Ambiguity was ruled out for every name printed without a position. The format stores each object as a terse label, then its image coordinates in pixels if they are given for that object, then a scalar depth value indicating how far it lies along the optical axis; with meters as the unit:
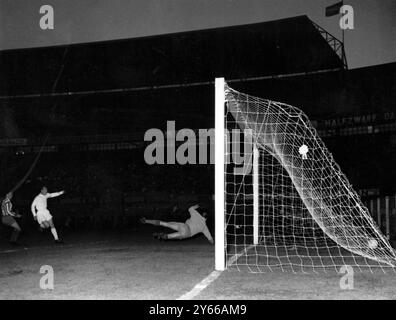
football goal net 7.36
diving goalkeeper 10.16
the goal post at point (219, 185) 7.24
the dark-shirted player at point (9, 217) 11.45
